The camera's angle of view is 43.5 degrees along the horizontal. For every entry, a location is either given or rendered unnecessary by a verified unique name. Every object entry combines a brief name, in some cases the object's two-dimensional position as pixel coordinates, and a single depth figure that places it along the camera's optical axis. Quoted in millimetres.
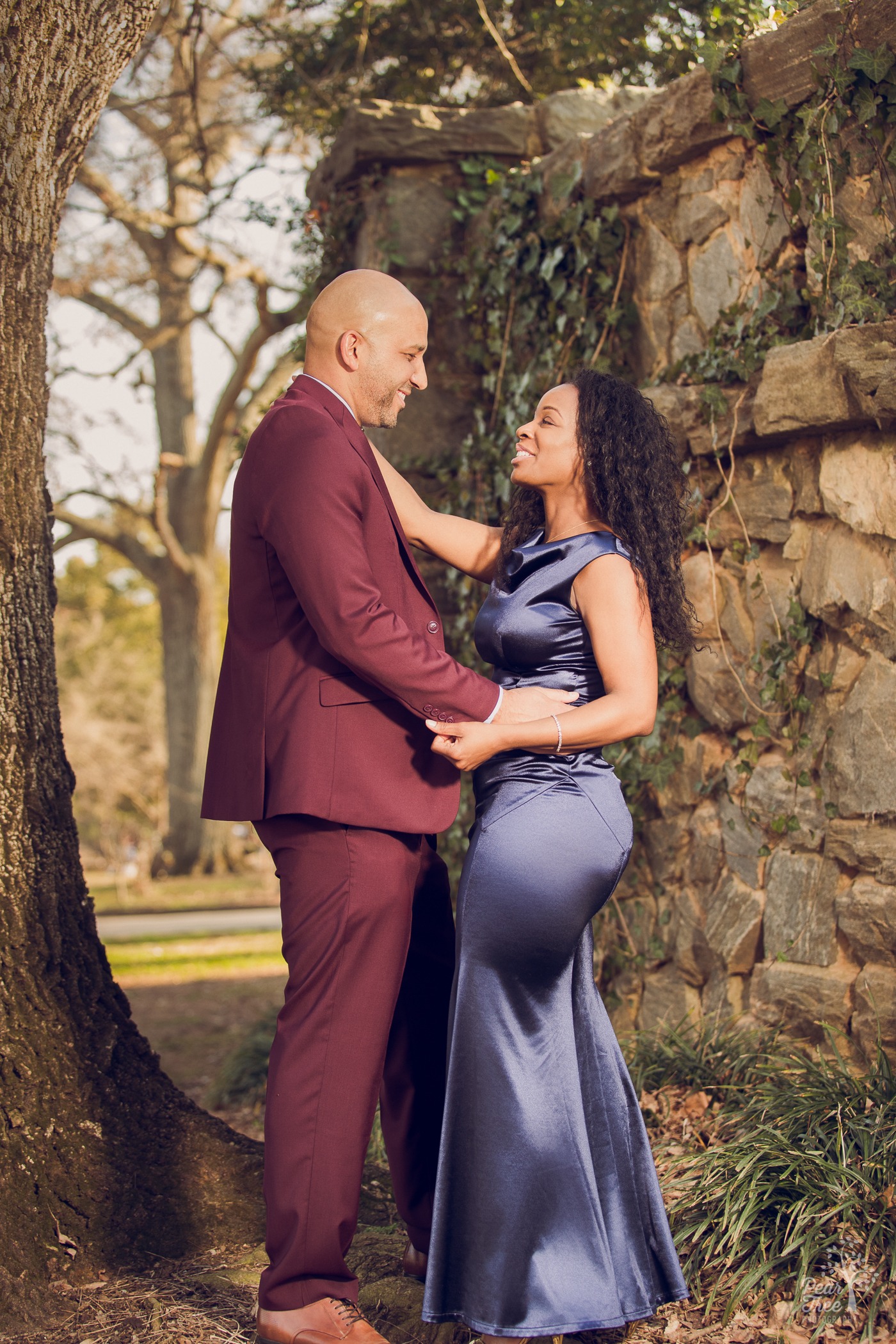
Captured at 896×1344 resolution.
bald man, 2201
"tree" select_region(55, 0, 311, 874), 10352
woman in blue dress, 2193
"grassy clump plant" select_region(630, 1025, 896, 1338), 2371
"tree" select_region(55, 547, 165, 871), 22953
